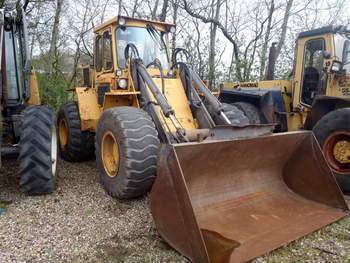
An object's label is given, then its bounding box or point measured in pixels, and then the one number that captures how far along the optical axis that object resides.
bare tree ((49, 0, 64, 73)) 13.99
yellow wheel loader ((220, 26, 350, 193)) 4.73
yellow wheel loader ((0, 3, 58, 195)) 3.93
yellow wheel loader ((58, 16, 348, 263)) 2.88
